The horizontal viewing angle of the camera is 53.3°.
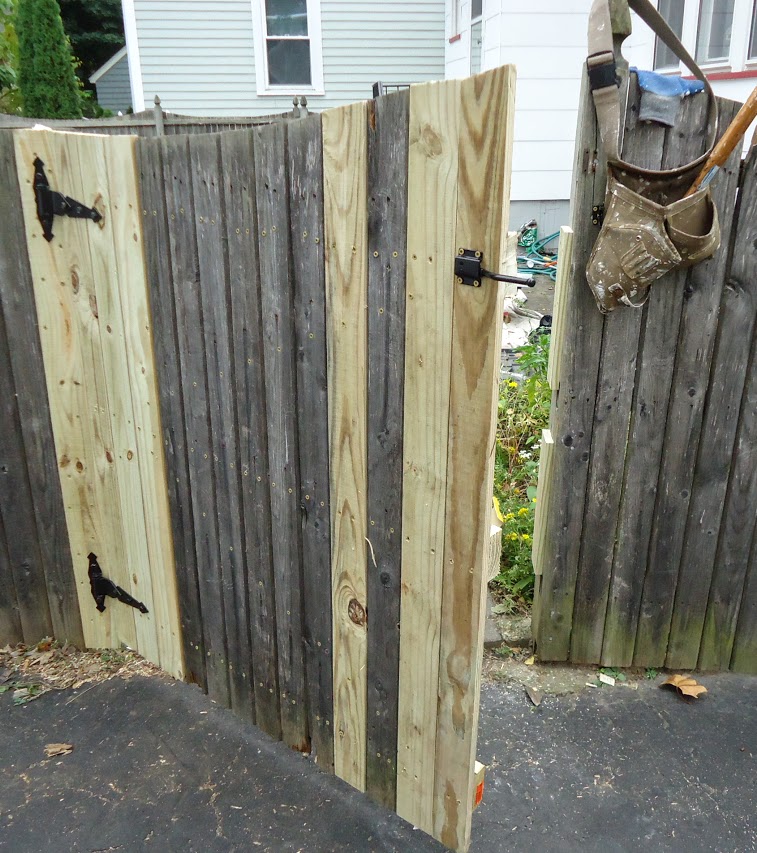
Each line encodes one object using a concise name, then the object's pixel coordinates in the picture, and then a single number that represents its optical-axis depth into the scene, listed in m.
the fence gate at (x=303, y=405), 1.94
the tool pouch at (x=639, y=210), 2.55
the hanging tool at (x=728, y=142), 2.41
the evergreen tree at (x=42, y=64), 15.55
